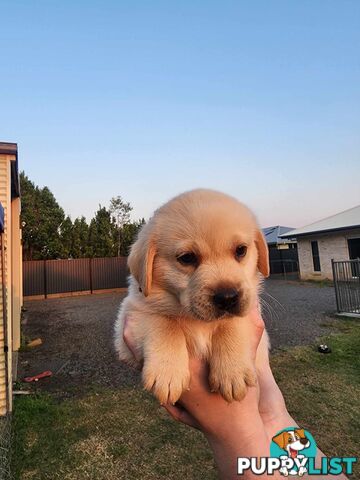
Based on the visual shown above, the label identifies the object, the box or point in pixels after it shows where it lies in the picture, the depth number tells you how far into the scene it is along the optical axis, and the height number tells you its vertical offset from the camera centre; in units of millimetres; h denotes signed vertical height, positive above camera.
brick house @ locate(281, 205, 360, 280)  23828 +1157
